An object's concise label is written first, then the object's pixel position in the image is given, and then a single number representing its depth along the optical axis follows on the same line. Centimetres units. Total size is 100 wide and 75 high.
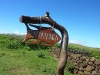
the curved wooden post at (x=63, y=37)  202
